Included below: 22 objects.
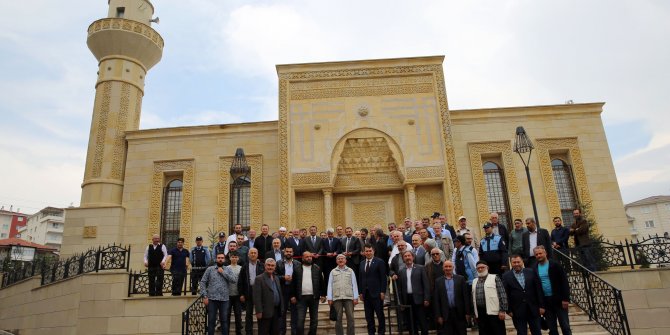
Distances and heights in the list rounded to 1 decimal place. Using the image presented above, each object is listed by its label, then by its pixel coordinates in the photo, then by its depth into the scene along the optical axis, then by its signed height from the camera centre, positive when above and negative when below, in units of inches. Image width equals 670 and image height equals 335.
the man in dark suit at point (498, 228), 288.7 +21.4
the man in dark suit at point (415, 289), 237.6 -12.1
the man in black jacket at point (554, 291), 221.6 -15.8
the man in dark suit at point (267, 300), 239.5 -14.2
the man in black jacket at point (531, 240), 274.5 +11.7
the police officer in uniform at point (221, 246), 323.8 +21.0
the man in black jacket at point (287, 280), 258.5 -4.5
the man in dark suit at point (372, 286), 248.7 -10.0
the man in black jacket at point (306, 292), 252.8 -11.6
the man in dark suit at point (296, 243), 308.2 +19.3
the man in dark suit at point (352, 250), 300.1 +12.5
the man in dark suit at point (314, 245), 306.8 +17.2
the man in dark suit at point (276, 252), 276.7 +12.7
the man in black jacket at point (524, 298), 221.0 -18.2
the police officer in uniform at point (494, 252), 269.7 +5.7
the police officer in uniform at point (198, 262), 326.0 +10.7
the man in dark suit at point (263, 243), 315.0 +20.9
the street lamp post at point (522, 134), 386.1 +110.9
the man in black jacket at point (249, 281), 253.0 -3.7
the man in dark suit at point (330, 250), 307.3 +13.4
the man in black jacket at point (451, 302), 225.1 -18.9
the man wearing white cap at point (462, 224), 295.8 +25.6
